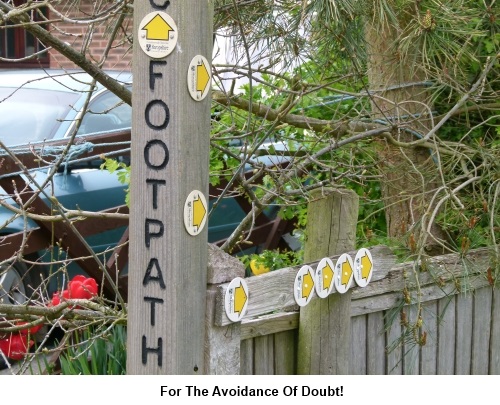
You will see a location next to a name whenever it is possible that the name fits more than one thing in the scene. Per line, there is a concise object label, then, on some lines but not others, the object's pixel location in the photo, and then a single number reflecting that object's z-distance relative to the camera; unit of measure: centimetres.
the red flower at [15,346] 392
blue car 535
